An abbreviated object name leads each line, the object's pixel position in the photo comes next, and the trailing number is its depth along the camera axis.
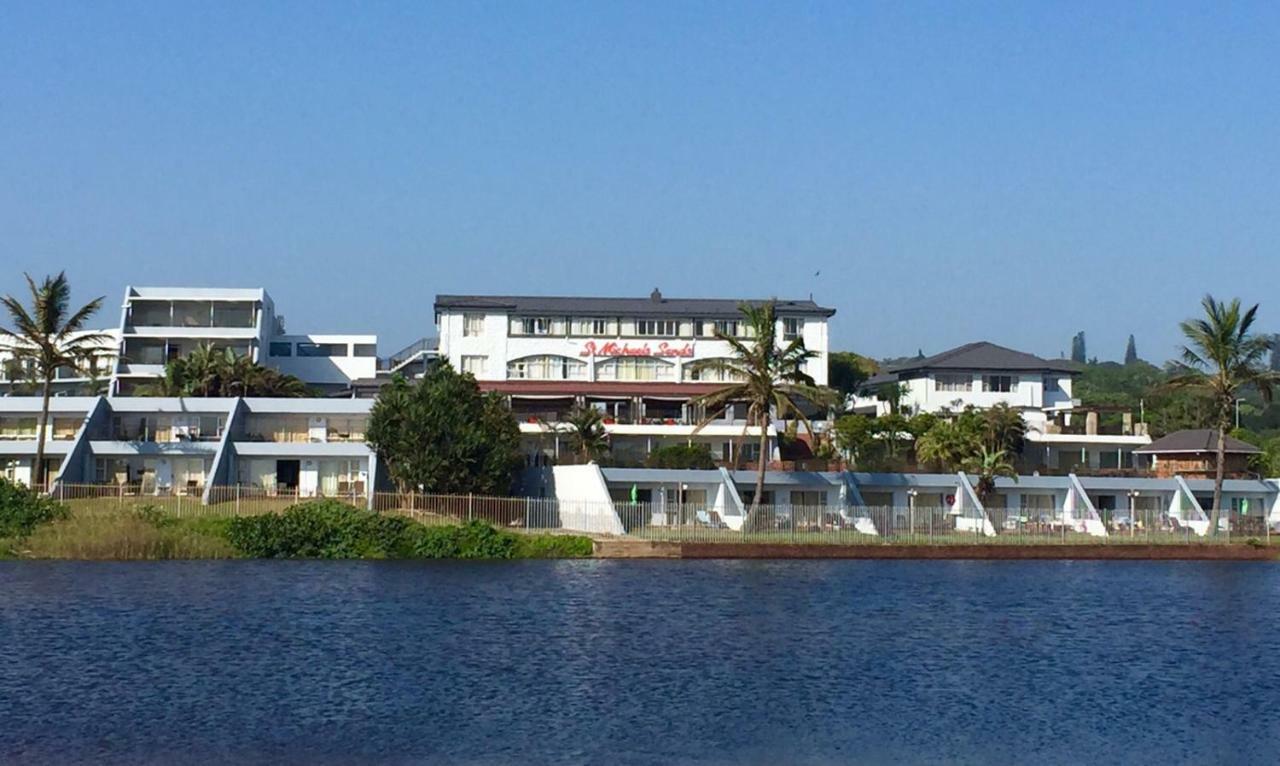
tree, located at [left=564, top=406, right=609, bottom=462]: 83.50
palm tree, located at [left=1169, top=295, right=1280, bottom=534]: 77.69
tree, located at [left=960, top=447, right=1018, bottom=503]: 81.69
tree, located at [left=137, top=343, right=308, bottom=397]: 90.25
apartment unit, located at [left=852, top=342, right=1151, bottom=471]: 102.81
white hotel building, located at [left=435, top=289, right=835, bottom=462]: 102.56
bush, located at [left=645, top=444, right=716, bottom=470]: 80.56
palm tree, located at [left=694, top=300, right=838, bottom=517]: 73.31
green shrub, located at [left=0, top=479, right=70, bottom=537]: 60.83
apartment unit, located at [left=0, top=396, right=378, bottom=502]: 80.19
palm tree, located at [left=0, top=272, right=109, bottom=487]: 71.81
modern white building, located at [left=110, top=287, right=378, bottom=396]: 108.44
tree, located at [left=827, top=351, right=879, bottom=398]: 134.50
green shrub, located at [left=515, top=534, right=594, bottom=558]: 65.12
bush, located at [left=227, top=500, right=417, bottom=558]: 62.69
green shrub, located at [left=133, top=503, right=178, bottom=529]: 62.03
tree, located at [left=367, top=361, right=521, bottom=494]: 71.50
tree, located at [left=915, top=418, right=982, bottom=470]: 83.88
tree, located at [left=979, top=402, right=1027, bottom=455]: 87.69
